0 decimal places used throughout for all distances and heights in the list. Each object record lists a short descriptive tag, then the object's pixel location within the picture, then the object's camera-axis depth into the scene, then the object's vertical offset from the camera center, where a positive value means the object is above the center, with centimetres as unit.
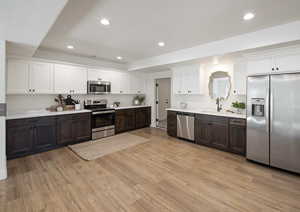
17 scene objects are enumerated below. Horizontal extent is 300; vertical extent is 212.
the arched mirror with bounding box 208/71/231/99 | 420 +62
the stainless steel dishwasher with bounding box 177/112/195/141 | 432 -61
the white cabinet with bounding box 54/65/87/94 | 414 +76
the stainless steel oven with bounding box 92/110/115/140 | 457 -61
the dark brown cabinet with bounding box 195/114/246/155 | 337 -68
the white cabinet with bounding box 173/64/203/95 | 451 +85
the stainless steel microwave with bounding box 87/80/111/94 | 473 +61
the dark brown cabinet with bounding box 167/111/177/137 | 479 -60
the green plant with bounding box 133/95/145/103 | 638 +32
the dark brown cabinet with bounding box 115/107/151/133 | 528 -53
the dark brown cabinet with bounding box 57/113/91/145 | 390 -66
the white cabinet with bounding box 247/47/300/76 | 273 +89
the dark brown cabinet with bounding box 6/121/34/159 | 315 -78
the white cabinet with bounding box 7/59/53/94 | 347 +69
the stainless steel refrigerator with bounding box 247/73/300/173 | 256 -27
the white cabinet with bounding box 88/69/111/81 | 482 +104
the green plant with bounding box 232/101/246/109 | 373 +2
